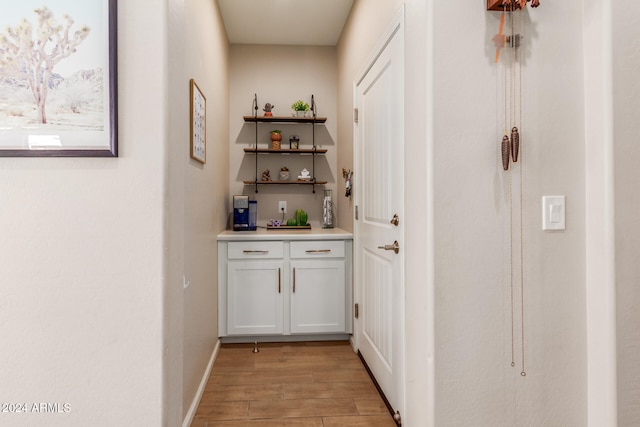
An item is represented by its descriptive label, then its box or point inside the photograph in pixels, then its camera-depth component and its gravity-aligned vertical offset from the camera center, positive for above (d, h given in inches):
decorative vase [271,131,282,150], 138.5 +27.4
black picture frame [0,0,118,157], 51.6 +11.9
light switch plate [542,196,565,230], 53.7 +0.2
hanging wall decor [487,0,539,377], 53.6 +11.5
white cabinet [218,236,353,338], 115.7 -23.2
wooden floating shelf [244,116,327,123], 135.2 +34.2
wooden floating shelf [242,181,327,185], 136.3 +11.3
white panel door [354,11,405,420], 72.7 +0.2
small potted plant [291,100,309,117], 137.3 +39.1
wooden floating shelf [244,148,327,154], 136.2 +22.8
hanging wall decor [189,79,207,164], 78.1 +20.2
